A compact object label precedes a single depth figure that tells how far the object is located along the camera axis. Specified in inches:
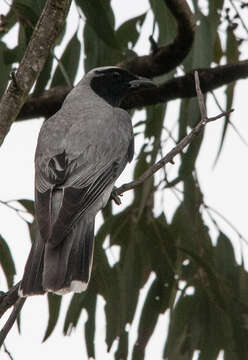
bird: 294.0
